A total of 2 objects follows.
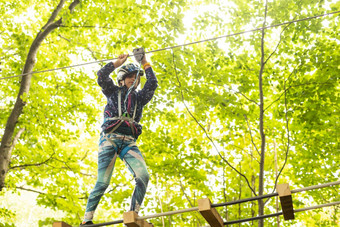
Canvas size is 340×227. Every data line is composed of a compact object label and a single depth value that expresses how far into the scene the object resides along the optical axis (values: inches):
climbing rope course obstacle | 141.6
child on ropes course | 164.4
